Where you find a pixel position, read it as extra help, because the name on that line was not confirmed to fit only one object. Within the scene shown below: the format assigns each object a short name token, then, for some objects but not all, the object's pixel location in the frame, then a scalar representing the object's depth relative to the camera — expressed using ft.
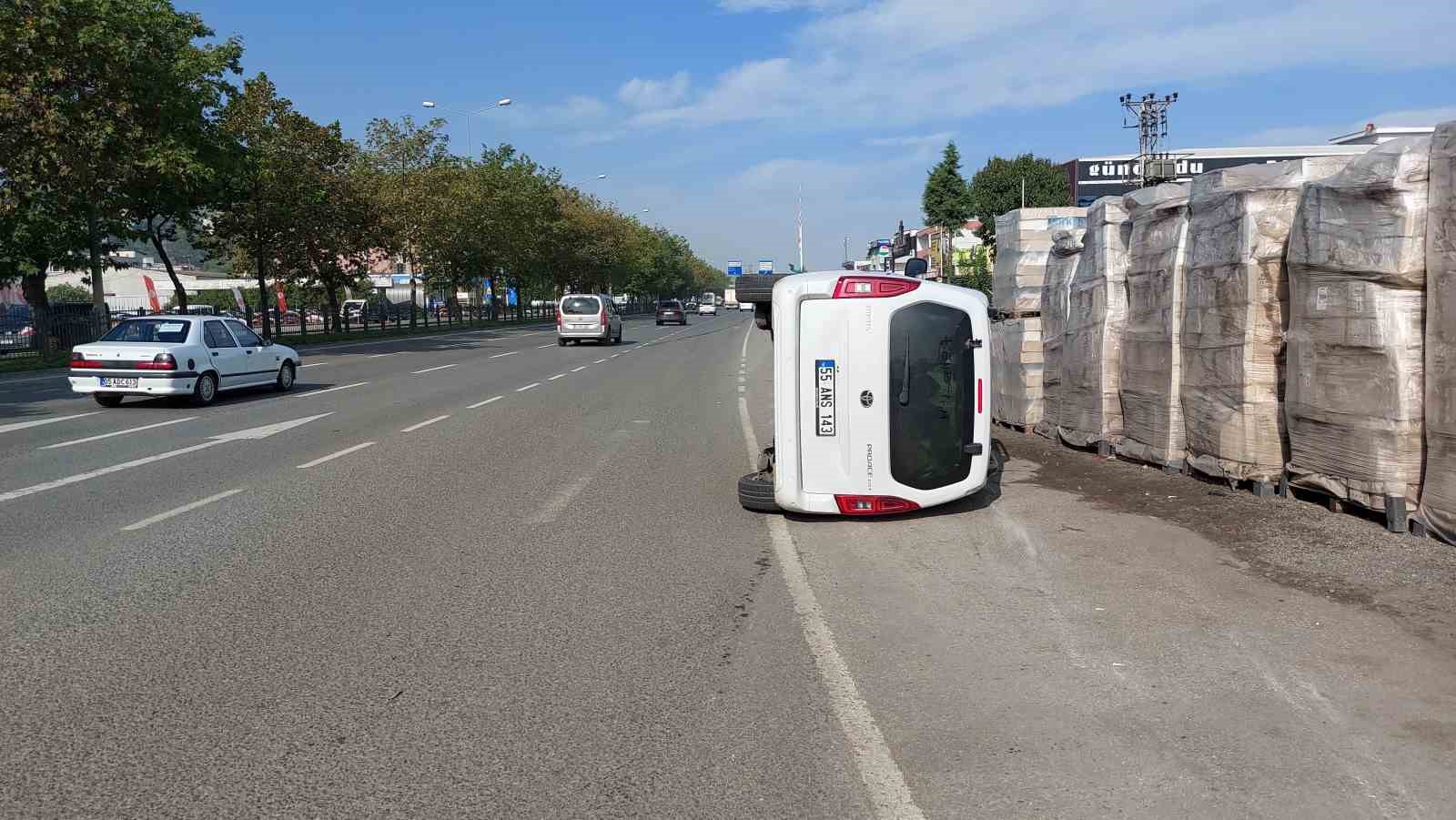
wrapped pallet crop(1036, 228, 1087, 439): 38.65
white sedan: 55.06
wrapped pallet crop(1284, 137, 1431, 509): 22.71
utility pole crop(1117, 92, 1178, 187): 192.54
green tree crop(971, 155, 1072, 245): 271.69
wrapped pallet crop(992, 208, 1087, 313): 43.57
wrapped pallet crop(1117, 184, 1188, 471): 30.73
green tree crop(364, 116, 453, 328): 165.68
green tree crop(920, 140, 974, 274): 295.69
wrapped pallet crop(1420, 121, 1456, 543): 21.44
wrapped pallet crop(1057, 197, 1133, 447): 34.50
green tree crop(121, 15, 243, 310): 102.63
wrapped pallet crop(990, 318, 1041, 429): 42.09
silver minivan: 131.34
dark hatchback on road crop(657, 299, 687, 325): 239.44
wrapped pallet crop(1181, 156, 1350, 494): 27.17
